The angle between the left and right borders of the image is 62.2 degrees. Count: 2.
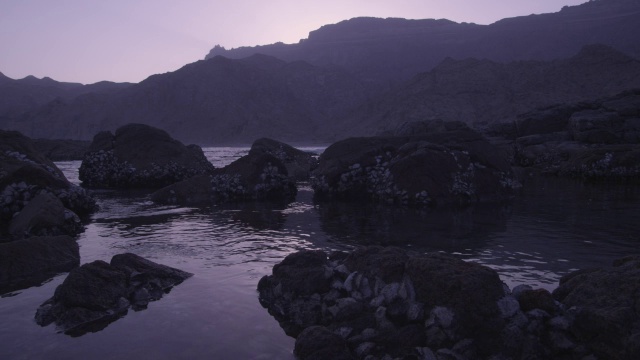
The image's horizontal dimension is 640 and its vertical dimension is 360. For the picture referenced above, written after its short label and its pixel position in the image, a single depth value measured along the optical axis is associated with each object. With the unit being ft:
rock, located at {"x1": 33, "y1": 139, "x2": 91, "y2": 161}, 206.09
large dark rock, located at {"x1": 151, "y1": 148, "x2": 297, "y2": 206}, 75.25
